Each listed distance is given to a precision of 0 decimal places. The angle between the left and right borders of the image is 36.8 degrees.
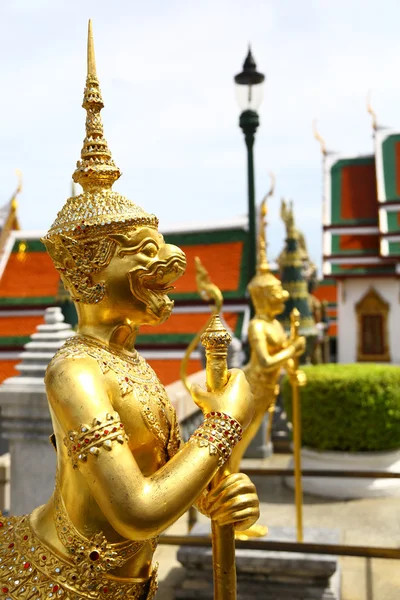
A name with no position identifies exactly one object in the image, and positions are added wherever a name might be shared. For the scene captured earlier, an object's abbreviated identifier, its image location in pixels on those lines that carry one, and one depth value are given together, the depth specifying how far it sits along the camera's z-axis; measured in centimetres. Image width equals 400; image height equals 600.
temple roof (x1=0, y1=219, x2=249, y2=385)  910
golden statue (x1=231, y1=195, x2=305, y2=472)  488
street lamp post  639
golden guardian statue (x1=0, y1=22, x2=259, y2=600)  172
